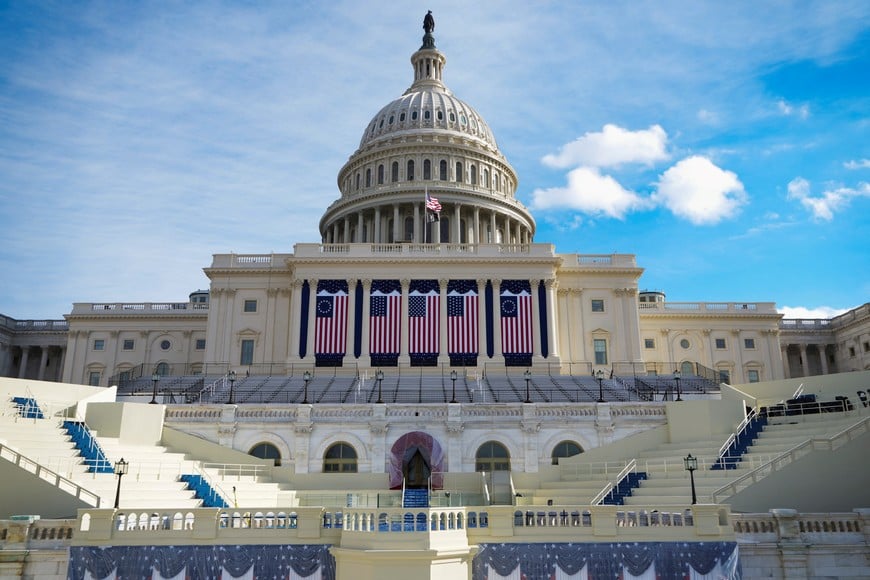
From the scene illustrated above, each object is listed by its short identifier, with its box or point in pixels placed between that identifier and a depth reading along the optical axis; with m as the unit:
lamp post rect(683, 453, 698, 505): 23.05
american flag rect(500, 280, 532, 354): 60.72
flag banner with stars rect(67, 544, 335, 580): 19.25
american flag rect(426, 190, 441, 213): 69.88
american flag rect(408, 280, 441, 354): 60.66
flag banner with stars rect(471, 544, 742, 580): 19.56
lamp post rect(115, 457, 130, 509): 21.86
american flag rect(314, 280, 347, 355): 60.53
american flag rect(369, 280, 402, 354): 60.59
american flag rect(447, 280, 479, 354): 60.72
